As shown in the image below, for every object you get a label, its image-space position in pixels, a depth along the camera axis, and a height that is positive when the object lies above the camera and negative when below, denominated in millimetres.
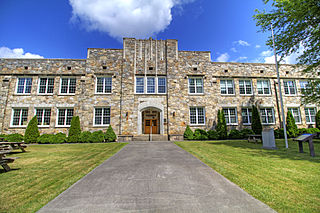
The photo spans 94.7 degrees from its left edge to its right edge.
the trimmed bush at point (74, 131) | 14266 -464
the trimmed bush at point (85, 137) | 14328 -1063
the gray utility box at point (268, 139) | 9031 -897
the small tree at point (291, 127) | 16447 -301
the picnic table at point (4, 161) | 4387 -1000
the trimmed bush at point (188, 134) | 15198 -906
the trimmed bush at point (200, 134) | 15259 -937
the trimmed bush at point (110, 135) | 14609 -919
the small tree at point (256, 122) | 15977 +287
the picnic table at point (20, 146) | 8038 -1057
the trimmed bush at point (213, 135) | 15539 -1051
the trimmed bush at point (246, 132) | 15977 -790
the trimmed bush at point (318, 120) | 17528 +484
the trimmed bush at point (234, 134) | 15852 -1039
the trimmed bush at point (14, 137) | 13395 -991
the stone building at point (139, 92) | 15797 +3852
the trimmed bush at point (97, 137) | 14344 -1067
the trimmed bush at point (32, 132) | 13852 -509
